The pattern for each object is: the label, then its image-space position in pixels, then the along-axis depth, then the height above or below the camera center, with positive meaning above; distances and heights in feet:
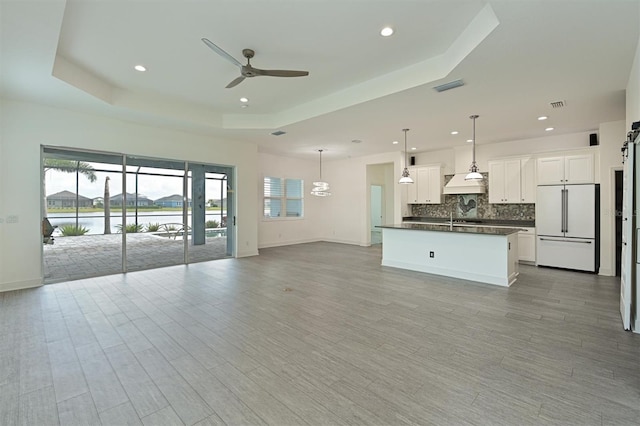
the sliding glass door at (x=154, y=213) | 20.11 -0.20
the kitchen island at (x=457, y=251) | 16.06 -2.68
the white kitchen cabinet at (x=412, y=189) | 28.66 +2.03
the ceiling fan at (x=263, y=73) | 10.99 +5.46
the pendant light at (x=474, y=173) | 17.10 +2.18
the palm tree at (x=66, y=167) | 16.49 +2.68
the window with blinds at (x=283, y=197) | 31.30 +1.42
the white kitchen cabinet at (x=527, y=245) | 21.22 -2.78
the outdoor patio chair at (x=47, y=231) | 16.47 -1.19
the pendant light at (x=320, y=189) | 27.89 +2.06
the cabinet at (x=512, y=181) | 22.06 +2.24
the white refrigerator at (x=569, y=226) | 18.84 -1.27
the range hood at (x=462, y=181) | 24.39 +2.49
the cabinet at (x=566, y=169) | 19.12 +2.73
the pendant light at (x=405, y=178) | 20.75 +2.29
